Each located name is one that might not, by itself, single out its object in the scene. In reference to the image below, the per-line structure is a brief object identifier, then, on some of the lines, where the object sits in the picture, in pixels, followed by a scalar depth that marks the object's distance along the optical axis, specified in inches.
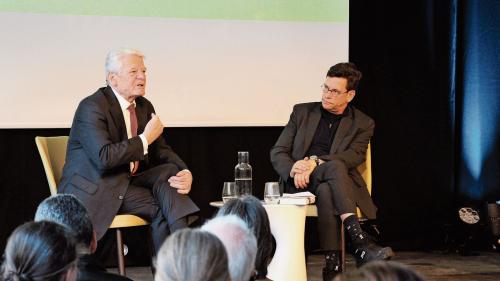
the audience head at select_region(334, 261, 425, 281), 76.6
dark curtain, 337.0
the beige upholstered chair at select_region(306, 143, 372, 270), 262.1
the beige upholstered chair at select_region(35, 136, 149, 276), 237.7
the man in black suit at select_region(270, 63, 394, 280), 252.1
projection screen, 282.6
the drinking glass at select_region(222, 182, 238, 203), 250.7
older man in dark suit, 234.9
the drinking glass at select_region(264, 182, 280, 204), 247.9
